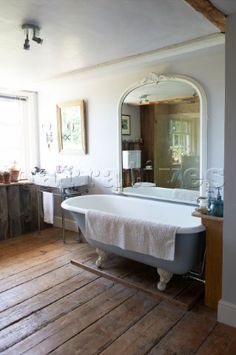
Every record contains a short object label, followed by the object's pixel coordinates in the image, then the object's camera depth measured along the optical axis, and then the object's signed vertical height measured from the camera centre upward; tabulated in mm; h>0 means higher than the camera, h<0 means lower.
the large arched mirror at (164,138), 3074 +195
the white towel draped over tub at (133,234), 2445 -709
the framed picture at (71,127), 4162 +444
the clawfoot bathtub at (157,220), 2451 -692
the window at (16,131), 4594 +443
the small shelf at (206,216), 2282 -501
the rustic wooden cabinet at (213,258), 2309 -837
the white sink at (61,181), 3968 -327
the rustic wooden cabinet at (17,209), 4273 -772
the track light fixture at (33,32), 2243 +1000
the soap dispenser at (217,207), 2354 -435
